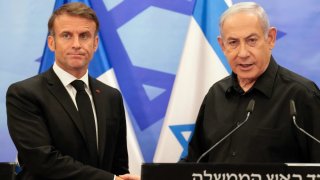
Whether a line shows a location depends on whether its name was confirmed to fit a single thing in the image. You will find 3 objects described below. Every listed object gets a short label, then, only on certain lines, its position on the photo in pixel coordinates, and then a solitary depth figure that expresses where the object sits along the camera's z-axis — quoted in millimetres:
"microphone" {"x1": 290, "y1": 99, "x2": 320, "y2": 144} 4013
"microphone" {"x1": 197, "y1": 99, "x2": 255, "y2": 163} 4168
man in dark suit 4902
